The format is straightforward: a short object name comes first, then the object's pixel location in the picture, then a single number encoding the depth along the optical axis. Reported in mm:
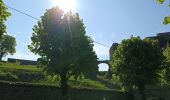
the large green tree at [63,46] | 11802
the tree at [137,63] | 16363
